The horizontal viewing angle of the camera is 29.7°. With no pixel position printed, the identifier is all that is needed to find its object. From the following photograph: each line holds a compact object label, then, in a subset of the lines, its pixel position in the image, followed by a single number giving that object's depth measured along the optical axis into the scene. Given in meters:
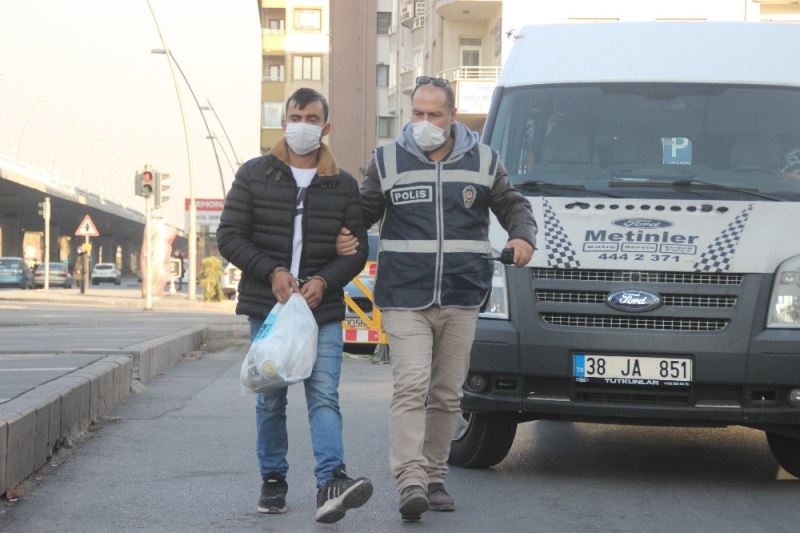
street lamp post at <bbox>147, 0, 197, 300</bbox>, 45.19
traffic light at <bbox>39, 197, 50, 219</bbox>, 60.16
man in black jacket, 6.59
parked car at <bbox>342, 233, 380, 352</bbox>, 18.42
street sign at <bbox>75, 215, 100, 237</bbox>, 49.25
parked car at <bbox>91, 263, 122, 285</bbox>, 100.75
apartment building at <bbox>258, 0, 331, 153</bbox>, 97.38
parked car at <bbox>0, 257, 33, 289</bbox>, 74.56
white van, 7.54
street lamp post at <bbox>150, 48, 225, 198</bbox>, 46.12
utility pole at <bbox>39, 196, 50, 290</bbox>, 60.21
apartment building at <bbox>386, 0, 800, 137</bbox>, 45.34
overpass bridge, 92.19
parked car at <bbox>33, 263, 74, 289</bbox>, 82.81
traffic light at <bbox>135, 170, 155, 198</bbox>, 34.84
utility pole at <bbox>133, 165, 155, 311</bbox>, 34.84
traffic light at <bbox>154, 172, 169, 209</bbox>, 35.25
